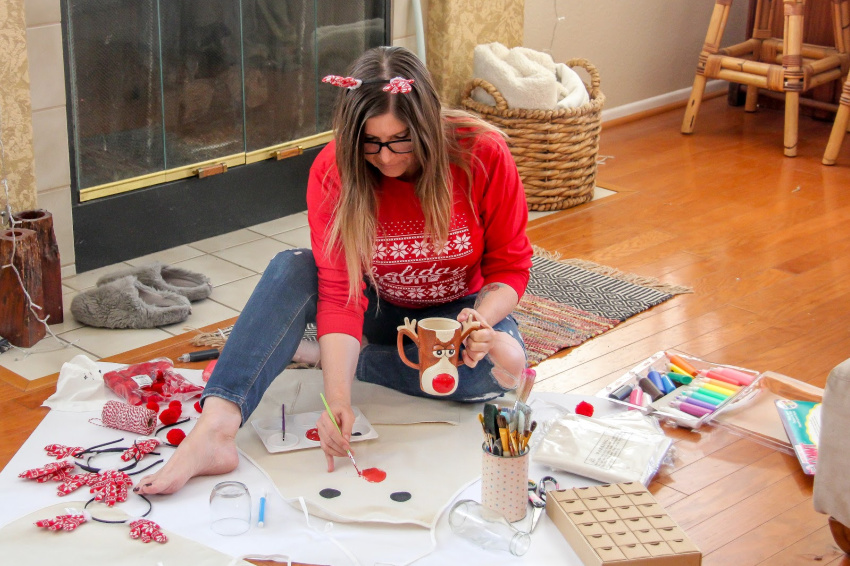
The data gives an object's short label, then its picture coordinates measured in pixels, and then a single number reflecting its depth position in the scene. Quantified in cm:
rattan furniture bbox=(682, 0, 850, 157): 384
